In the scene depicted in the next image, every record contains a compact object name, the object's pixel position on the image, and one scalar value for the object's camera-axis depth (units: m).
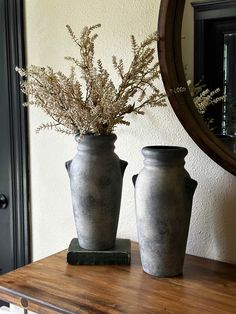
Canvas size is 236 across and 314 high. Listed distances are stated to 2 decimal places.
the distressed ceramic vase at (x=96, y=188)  1.20
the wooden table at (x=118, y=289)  0.98
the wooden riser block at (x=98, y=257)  1.22
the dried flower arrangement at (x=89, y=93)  1.15
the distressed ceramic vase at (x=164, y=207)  1.09
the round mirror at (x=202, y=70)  1.20
